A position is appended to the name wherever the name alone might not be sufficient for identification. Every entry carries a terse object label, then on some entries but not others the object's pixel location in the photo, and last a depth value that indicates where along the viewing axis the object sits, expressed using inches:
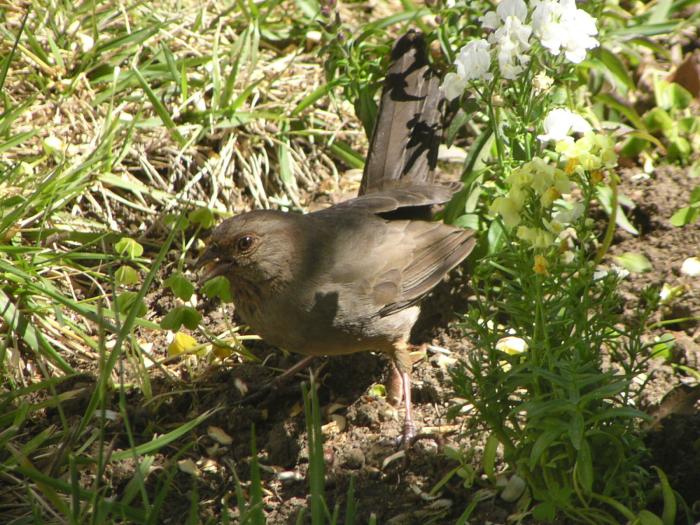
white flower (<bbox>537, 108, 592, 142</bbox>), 247.6
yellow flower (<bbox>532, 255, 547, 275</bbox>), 236.8
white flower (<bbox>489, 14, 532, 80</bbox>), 256.5
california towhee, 366.0
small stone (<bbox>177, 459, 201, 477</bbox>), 331.9
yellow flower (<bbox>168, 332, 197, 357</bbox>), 384.5
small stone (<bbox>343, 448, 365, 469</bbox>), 335.3
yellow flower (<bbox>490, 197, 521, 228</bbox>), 242.4
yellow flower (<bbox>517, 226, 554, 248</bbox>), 237.5
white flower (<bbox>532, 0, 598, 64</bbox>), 251.3
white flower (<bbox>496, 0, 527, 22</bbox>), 262.2
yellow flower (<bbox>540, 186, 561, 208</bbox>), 235.8
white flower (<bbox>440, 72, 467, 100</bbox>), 281.9
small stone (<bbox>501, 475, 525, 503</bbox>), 289.6
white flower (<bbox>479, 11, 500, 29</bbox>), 271.5
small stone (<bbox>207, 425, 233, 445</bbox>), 354.2
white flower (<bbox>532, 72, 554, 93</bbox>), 260.7
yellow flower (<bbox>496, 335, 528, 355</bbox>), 362.6
